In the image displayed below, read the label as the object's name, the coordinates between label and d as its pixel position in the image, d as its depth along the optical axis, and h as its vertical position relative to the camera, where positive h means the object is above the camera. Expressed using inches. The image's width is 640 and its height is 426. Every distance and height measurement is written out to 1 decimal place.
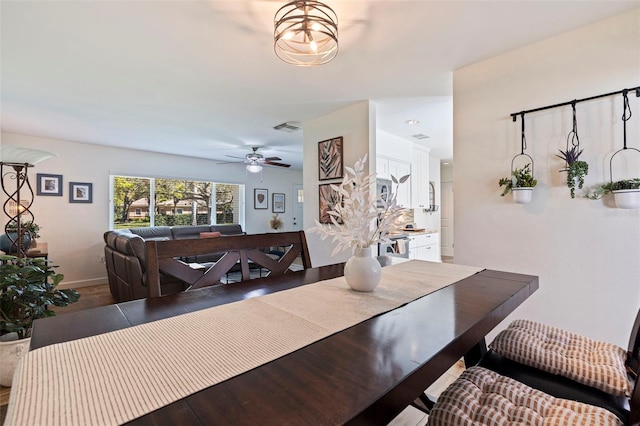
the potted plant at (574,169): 69.5 +10.5
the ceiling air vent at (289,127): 152.7 +47.9
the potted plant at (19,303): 77.0 -24.6
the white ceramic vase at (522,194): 77.0 +4.7
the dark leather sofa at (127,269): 115.9 -25.1
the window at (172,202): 211.0 +10.0
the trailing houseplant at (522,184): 76.9 +7.5
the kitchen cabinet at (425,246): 179.9 -23.3
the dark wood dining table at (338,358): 20.0 -13.9
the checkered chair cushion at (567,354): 38.3 -21.8
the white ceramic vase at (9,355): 77.9 -38.7
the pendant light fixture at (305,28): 59.1 +43.4
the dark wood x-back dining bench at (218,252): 51.6 -8.7
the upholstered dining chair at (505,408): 30.6 -23.1
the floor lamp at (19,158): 90.1 +19.0
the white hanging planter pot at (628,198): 62.5 +2.8
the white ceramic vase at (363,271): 47.1 -9.7
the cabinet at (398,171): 170.4 +26.4
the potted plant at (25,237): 139.1 -11.2
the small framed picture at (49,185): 176.4 +19.3
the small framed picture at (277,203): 303.4 +11.2
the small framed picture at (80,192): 187.3 +15.3
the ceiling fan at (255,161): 201.6 +38.1
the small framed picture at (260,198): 286.5 +15.7
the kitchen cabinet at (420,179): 204.1 +24.7
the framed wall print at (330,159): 133.2 +26.0
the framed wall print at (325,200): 136.7 +6.3
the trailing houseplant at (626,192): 62.5 +4.1
